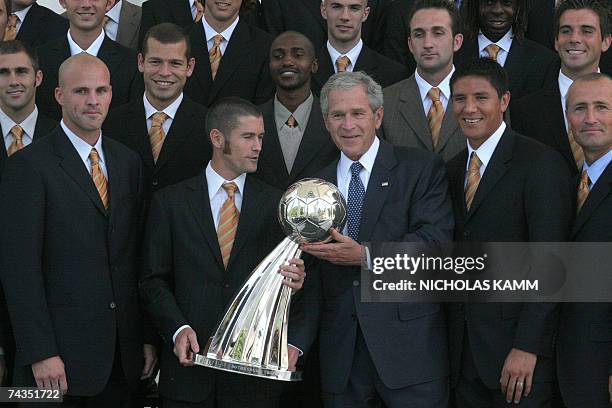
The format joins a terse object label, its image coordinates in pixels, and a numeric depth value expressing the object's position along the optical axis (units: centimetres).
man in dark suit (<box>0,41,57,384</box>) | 1142
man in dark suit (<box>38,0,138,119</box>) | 1262
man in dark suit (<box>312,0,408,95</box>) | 1287
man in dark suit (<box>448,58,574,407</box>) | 962
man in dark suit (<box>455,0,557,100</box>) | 1249
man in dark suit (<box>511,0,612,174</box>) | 1128
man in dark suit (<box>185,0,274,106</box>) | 1280
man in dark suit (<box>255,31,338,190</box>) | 1141
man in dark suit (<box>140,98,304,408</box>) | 1011
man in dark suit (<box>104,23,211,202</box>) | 1149
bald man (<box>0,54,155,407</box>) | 983
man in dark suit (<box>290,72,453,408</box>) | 977
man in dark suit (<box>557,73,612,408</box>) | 942
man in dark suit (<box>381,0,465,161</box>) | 1134
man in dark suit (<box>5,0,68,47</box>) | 1381
